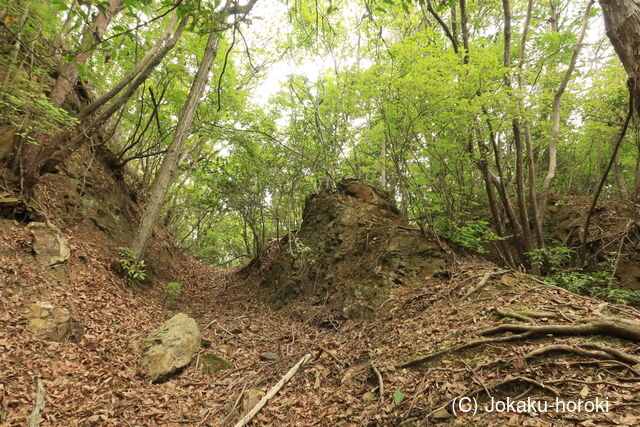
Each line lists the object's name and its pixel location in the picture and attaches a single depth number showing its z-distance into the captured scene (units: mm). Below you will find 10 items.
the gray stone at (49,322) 4398
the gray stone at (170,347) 4851
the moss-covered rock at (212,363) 5301
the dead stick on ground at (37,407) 3316
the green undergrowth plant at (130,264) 7141
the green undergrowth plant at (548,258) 8047
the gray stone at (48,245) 5445
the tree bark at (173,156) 7582
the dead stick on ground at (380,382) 3730
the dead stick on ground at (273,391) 3875
